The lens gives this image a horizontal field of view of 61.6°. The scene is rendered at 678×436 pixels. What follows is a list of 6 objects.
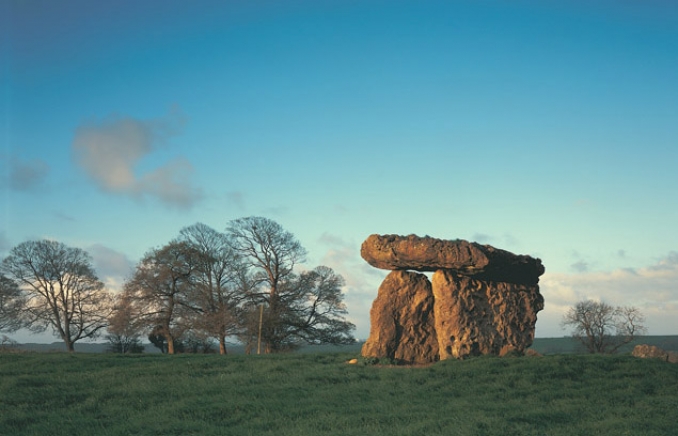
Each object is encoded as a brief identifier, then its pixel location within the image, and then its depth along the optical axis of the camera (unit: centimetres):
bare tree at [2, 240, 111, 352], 3856
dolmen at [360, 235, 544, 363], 1997
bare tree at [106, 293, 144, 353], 3516
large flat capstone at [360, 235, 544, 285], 1950
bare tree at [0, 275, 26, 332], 3828
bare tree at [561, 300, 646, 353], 3497
